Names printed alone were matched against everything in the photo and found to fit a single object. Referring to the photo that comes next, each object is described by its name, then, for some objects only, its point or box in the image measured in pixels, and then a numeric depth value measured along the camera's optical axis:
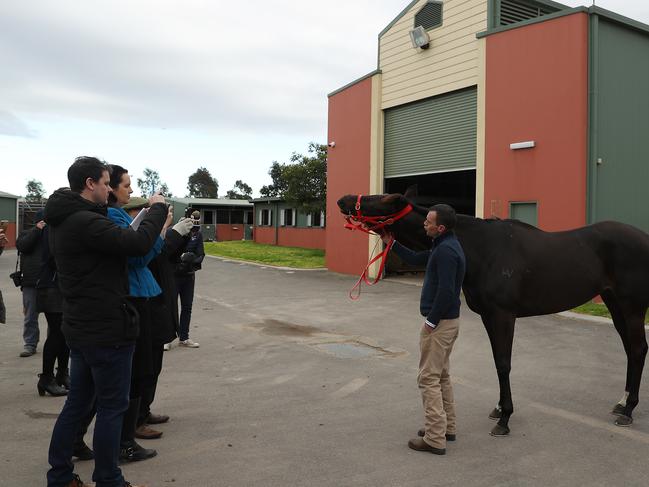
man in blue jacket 4.00
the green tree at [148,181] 105.44
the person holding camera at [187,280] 7.29
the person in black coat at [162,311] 3.97
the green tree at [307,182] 29.08
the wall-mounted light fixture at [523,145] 12.64
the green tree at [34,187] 105.12
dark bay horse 4.62
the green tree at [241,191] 95.26
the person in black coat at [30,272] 6.25
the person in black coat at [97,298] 3.09
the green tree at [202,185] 98.38
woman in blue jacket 3.73
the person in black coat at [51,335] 5.41
